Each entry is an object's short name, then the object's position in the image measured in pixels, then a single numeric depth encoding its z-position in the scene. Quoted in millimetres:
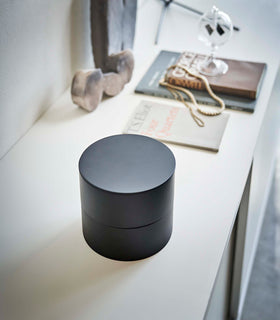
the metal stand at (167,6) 1495
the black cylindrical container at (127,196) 667
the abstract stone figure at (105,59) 1037
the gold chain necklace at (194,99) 1064
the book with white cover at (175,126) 984
